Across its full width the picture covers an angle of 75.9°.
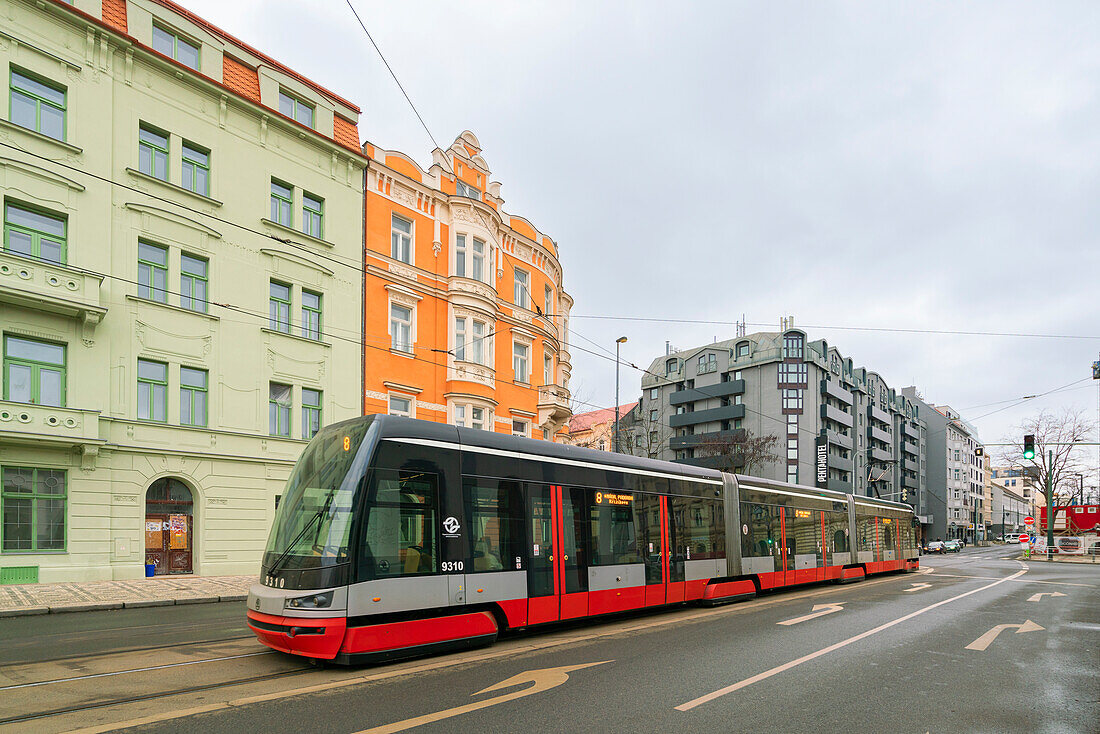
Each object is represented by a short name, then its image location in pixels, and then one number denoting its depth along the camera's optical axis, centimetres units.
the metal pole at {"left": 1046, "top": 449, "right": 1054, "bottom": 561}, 4584
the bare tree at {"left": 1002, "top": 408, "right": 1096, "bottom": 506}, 5812
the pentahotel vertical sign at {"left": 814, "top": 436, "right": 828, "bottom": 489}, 6694
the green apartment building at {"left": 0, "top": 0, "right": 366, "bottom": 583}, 1838
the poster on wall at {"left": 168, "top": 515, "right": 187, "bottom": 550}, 2070
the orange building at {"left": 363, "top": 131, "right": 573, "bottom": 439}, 2694
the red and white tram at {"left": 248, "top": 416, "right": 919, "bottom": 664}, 782
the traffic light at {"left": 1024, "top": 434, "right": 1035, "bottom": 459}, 2442
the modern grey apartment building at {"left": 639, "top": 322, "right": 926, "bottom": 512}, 7012
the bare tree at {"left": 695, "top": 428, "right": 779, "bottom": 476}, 5931
